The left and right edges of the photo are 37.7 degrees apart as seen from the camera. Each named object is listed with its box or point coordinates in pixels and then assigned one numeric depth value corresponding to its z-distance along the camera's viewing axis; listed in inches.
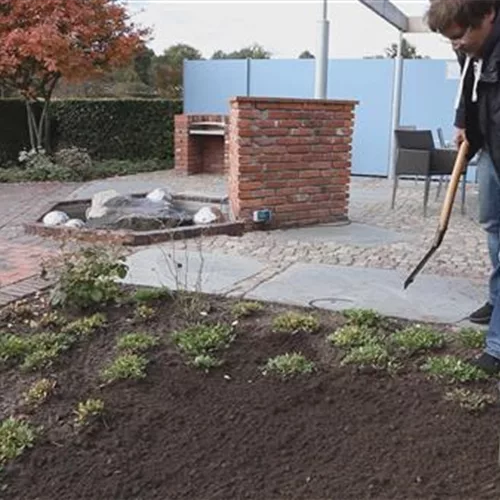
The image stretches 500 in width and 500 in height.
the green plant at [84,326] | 128.3
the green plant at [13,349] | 119.8
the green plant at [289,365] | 111.4
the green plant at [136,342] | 120.7
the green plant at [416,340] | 117.2
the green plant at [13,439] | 91.8
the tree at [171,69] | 627.6
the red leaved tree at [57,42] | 389.1
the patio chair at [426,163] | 278.2
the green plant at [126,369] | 111.1
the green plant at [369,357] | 112.0
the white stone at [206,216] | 241.9
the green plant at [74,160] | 414.0
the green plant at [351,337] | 119.2
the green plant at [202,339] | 119.3
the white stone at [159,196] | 283.3
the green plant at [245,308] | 135.9
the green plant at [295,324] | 126.6
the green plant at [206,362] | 114.0
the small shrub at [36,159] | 409.4
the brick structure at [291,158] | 228.2
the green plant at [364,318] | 129.3
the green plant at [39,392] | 105.7
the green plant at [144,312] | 135.0
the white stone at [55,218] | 240.2
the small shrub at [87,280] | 137.8
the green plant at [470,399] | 98.4
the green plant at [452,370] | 106.3
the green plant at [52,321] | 133.4
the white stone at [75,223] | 234.2
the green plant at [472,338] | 118.9
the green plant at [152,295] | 143.4
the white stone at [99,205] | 252.5
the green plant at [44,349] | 116.3
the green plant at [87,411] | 99.7
